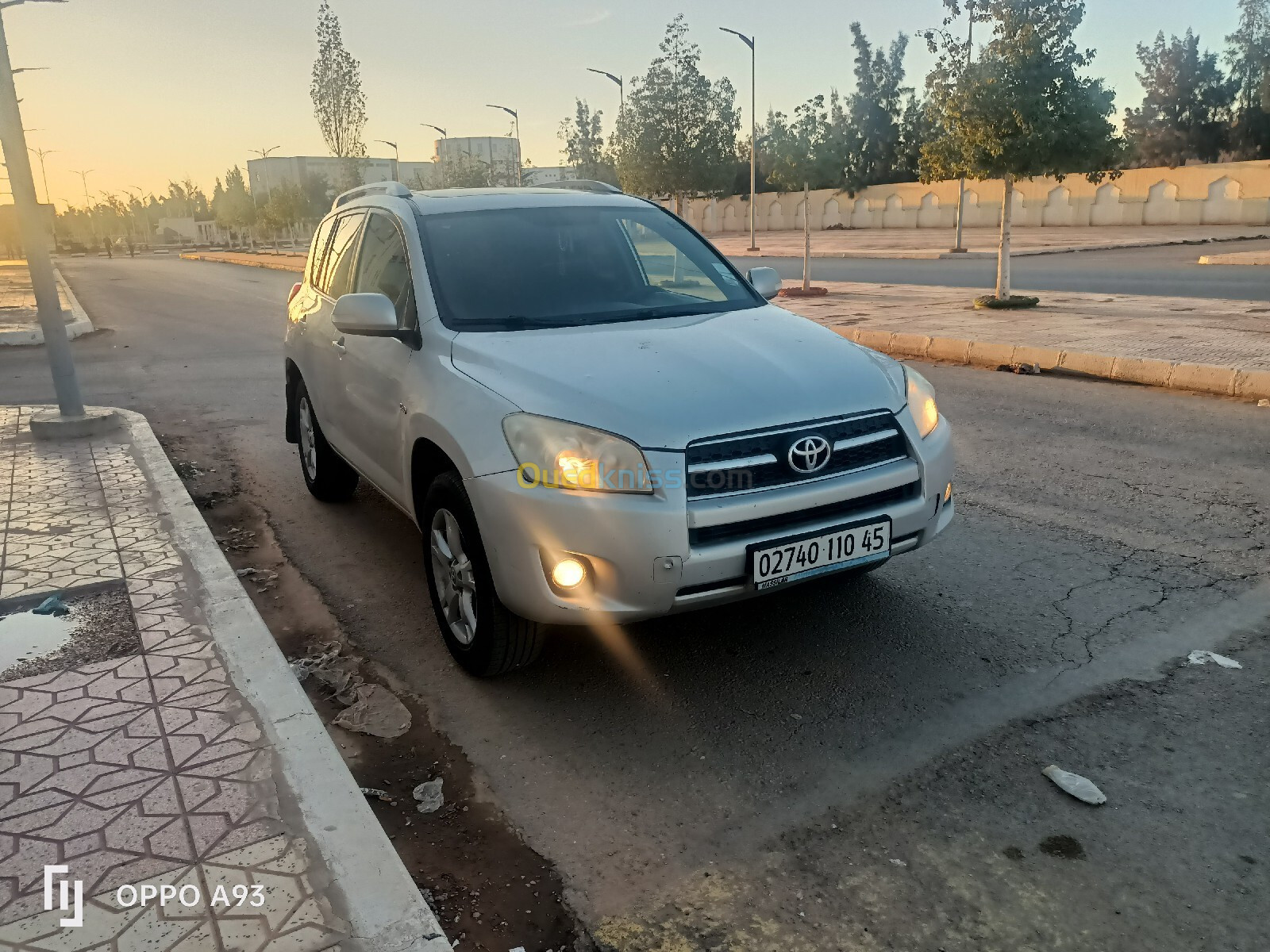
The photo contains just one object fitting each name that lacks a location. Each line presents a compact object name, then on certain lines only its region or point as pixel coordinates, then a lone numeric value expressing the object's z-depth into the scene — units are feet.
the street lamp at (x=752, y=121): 117.29
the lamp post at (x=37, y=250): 24.79
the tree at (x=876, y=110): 207.31
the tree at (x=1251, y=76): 184.96
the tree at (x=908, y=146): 188.14
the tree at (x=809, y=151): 67.41
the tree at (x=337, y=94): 203.31
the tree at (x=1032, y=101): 44.01
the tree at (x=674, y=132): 116.47
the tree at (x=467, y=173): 193.98
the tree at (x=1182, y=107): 202.49
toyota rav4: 10.61
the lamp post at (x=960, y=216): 99.53
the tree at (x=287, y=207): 268.41
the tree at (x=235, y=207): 343.26
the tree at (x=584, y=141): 186.91
